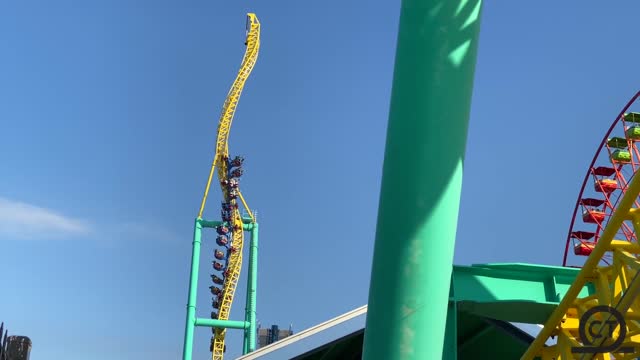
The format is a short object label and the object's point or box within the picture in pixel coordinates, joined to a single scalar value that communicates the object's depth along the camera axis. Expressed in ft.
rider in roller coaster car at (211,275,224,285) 170.12
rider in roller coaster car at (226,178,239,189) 163.94
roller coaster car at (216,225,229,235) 166.05
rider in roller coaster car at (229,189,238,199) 163.02
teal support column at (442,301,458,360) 26.55
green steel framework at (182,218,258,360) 135.74
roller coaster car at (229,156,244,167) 164.86
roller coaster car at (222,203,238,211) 165.37
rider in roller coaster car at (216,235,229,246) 167.12
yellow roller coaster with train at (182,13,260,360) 161.38
